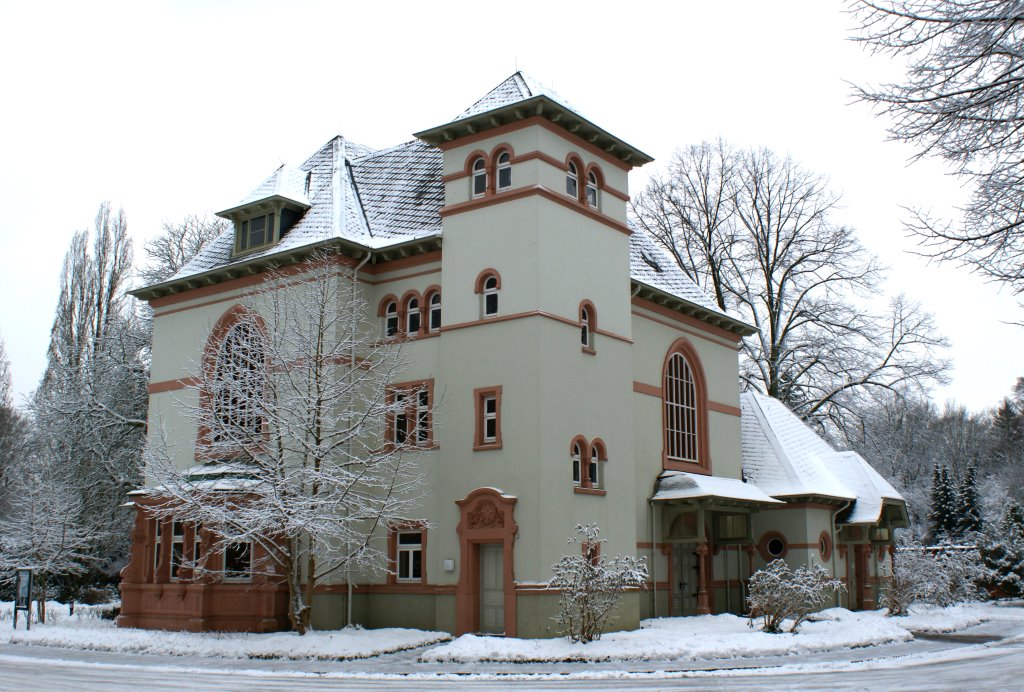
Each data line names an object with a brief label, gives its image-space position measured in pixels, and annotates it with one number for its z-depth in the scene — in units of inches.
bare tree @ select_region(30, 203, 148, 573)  1391.5
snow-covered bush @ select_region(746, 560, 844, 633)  861.2
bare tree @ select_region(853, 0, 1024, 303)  374.0
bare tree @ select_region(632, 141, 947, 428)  1541.6
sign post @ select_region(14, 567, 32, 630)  954.1
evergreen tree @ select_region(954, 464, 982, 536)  1897.1
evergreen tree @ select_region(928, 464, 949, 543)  1916.8
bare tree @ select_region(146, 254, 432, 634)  845.2
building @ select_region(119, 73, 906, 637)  883.4
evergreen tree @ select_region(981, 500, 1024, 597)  1561.3
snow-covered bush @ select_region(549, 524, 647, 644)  805.9
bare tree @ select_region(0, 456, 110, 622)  1127.0
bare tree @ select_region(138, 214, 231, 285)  1697.8
